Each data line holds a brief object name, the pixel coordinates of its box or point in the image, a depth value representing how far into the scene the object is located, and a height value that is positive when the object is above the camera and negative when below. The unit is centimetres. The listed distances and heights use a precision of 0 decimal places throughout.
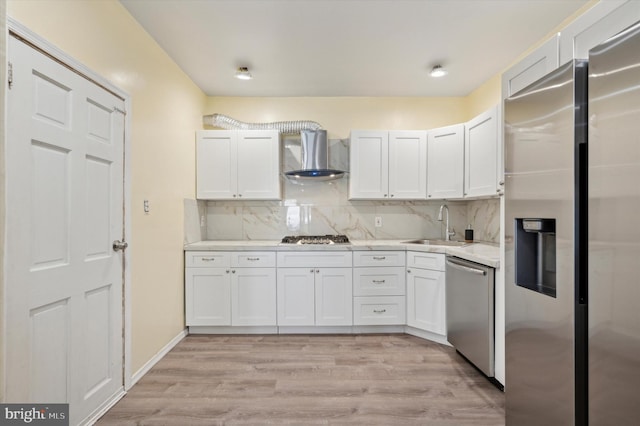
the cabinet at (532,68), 136 +72
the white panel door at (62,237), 134 -12
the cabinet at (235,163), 342 +57
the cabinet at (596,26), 103 +71
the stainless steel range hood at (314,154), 338 +67
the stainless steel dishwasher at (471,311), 216 -76
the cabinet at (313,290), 312 -79
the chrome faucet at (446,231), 360 -21
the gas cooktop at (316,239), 331 -29
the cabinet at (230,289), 311 -77
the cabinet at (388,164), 342 +57
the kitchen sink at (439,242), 333 -33
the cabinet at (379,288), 313 -77
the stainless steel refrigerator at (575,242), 96 -11
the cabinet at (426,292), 286 -77
